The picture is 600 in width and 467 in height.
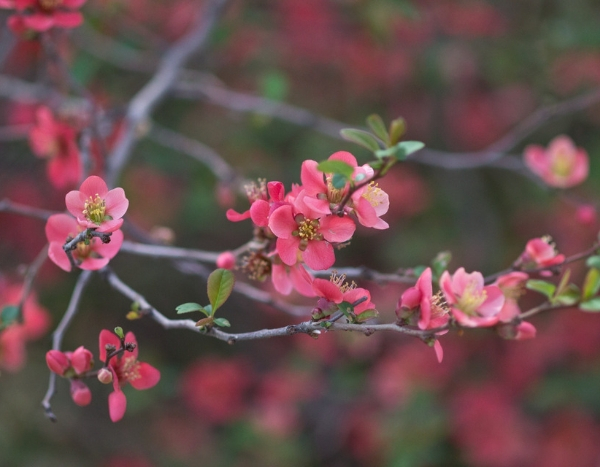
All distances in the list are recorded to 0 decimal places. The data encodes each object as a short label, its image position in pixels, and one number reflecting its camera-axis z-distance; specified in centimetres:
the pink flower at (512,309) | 122
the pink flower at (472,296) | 121
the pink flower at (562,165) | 140
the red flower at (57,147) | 138
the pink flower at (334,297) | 120
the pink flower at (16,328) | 134
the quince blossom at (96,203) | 121
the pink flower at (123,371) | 122
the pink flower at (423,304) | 119
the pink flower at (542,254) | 126
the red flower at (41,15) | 131
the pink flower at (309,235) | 120
